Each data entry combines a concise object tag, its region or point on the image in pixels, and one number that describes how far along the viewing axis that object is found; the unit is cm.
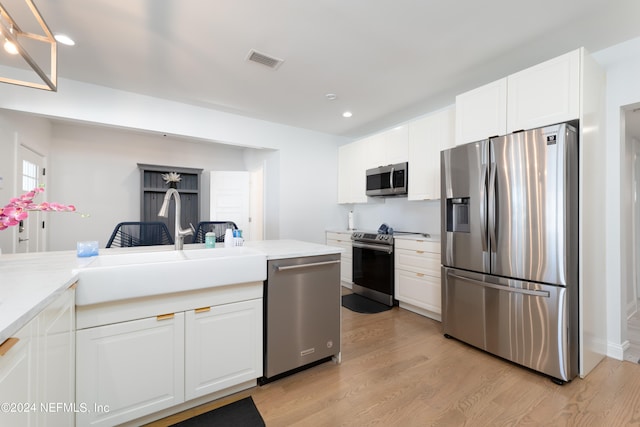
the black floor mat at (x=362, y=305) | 343
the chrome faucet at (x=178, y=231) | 209
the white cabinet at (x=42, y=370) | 74
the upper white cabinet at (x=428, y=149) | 313
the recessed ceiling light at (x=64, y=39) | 214
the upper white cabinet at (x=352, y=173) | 438
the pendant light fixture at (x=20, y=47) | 113
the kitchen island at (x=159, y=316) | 125
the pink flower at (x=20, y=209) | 119
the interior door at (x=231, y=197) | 502
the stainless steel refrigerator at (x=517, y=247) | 193
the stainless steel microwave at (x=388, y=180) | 364
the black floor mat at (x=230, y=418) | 156
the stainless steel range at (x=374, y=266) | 355
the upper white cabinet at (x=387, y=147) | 367
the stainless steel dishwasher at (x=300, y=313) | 189
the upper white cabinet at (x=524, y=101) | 198
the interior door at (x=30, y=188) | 298
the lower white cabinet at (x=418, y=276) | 303
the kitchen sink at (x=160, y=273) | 133
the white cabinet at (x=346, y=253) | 428
